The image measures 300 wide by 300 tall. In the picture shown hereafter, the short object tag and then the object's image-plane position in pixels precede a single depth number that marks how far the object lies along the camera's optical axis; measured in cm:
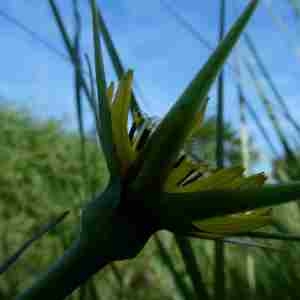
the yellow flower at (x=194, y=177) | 6
